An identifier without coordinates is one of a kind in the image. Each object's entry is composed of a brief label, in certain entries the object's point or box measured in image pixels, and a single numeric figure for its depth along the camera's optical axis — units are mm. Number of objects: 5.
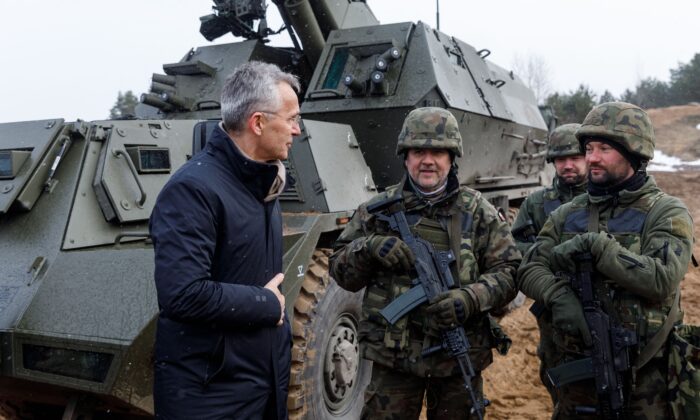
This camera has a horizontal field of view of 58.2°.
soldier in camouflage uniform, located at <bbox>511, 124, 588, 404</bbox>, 4152
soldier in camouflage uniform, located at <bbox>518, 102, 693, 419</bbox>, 2445
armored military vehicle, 2828
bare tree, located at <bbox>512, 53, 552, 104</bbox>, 47753
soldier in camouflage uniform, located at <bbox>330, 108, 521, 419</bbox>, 2705
